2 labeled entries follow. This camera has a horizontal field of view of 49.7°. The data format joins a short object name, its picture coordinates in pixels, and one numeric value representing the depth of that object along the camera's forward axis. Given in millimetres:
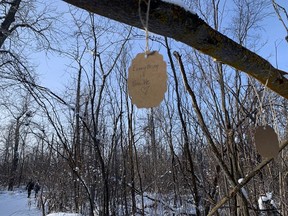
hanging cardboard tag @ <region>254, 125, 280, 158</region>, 1185
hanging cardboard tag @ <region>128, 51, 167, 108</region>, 889
